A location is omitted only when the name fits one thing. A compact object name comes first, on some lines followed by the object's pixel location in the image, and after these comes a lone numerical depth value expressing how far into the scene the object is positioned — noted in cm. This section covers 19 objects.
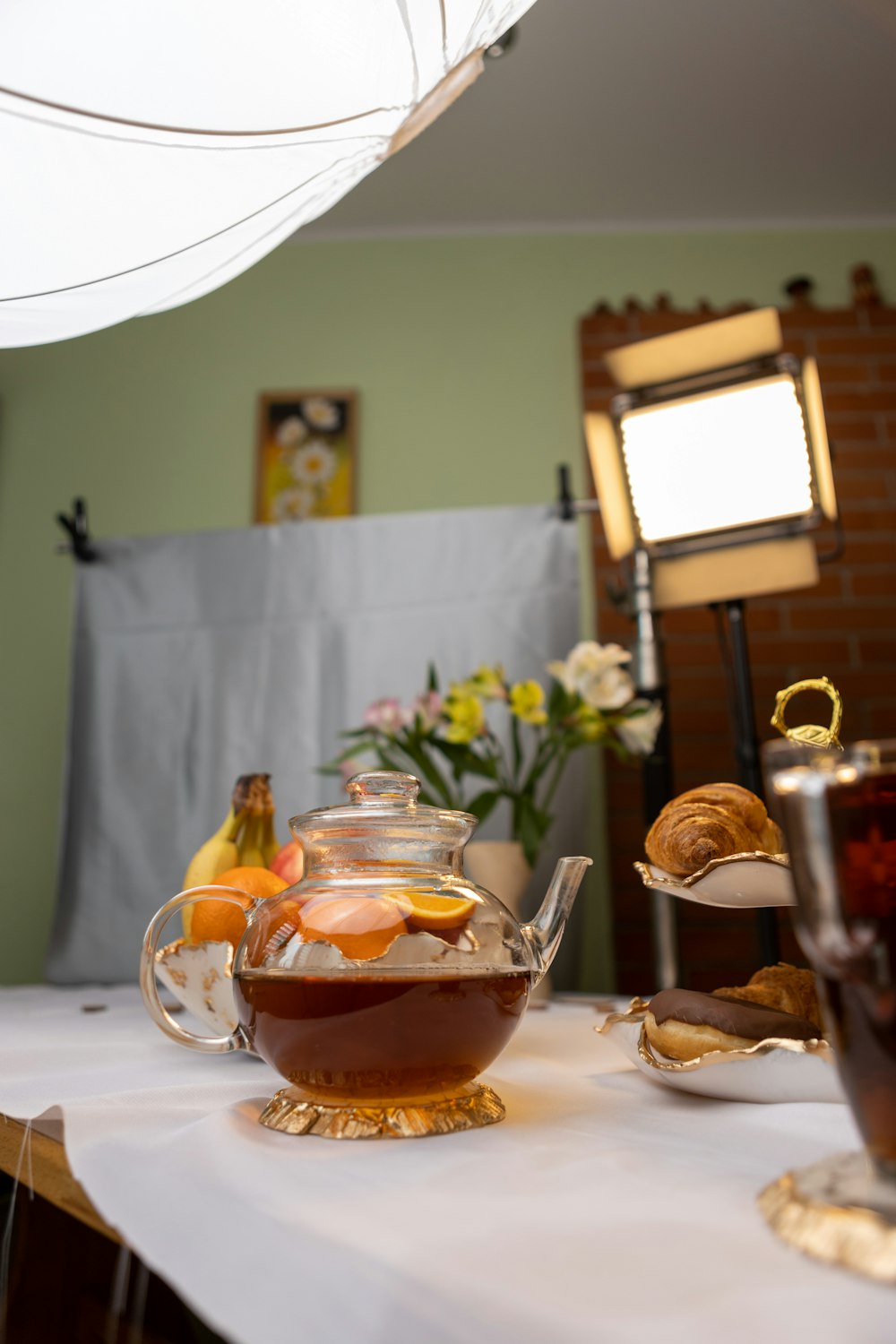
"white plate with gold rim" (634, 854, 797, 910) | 58
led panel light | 125
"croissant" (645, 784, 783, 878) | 61
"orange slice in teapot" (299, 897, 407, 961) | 49
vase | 121
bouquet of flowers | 129
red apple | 82
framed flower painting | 212
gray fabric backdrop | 182
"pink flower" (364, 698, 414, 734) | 136
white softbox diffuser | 64
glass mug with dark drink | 34
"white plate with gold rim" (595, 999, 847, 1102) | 52
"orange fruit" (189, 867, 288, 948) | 73
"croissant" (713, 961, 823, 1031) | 58
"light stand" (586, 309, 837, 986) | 126
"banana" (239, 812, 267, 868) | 87
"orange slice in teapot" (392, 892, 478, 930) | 51
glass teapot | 48
